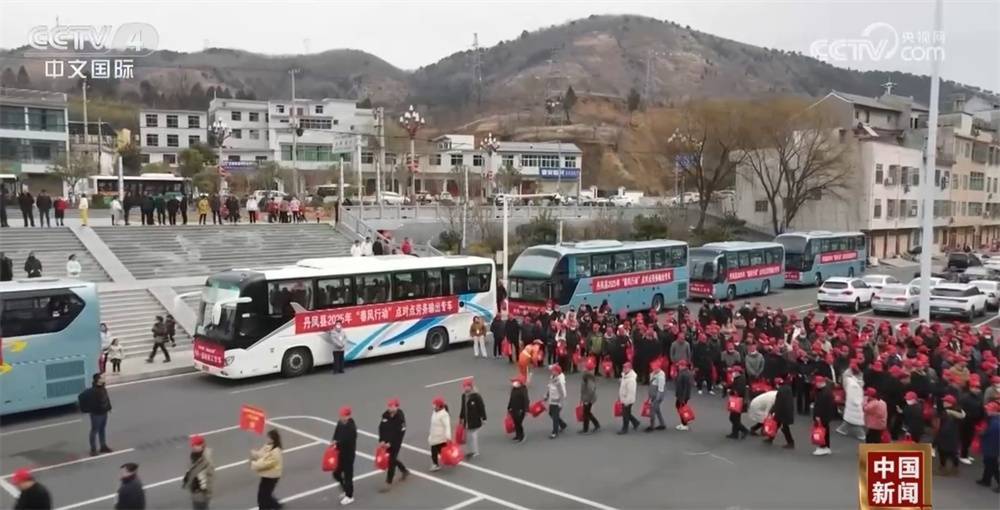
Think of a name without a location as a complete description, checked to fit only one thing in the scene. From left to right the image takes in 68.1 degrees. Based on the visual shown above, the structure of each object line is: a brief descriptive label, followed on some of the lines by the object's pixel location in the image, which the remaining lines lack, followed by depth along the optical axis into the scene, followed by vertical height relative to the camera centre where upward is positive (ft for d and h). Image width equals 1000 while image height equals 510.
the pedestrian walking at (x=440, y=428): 36.37 -11.09
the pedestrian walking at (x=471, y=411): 38.32 -10.89
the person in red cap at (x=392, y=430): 34.58 -10.66
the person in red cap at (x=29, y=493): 25.17 -9.94
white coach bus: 57.36 -9.24
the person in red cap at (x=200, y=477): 29.04 -10.79
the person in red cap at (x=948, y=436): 36.29 -11.43
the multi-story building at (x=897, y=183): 186.09 +5.61
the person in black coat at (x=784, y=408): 40.66 -11.30
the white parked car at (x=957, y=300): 88.58 -11.72
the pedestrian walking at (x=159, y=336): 63.62 -11.49
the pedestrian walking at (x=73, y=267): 74.64 -6.52
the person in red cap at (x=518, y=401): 41.81 -11.25
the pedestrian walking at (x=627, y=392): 42.93 -11.08
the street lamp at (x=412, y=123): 140.77 +15.20
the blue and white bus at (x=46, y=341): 46.70 -8.97
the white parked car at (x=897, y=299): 92.32 -12.01
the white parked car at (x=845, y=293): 97.25 -11.93
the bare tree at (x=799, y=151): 175.83 +12.56
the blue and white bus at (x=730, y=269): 106.22 -9.77
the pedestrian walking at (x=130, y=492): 26.50 -10.39
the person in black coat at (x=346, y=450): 32.65 -10.96
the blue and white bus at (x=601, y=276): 83.05 -8.72
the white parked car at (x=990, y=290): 95.61 -11.33
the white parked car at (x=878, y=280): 99.05 -10.42
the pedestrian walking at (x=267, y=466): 30.22 -10.73
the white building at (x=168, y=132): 273.95 +26.58
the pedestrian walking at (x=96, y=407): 39.78 -11.02
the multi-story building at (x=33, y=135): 194.29 +18.14
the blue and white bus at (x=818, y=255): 124.57 -9.00
